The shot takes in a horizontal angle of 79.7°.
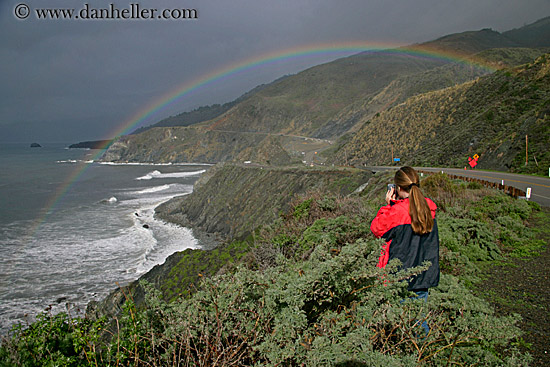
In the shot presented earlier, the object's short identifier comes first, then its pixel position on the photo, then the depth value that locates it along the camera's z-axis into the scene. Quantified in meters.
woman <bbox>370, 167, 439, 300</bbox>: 2.97
